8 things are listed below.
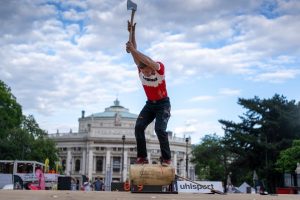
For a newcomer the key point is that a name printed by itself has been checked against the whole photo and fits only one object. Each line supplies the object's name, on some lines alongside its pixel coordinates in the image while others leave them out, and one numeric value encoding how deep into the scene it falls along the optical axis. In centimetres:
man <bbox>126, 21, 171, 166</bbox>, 923
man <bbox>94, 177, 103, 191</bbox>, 2698
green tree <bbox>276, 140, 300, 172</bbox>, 4519
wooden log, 872
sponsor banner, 1769
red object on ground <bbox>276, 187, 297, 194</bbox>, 3219
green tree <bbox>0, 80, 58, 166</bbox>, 5937
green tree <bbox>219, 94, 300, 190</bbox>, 5175
